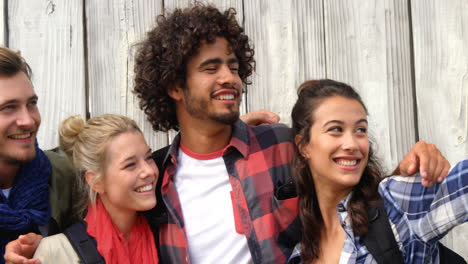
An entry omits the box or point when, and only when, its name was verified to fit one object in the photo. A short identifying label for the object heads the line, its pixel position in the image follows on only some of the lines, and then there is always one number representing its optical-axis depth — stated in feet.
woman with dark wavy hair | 6.33
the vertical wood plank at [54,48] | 9.10
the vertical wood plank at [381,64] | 8.52
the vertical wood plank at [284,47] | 8.85
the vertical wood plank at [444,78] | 8.24
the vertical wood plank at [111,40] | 9.17
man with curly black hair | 8.16
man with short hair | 7.80
